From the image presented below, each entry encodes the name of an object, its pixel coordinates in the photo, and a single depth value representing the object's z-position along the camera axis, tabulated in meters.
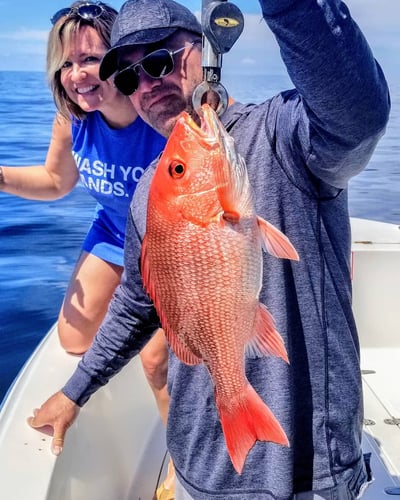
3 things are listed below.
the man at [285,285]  1.36
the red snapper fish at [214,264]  1.05
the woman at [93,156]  2.57
